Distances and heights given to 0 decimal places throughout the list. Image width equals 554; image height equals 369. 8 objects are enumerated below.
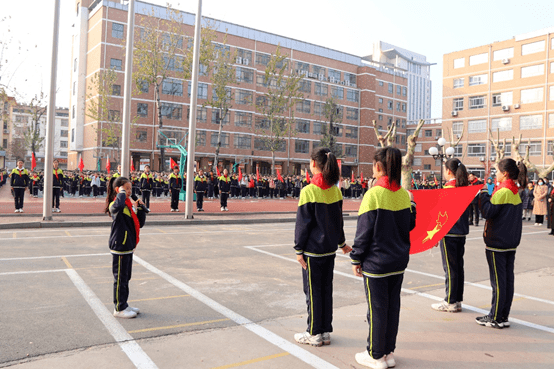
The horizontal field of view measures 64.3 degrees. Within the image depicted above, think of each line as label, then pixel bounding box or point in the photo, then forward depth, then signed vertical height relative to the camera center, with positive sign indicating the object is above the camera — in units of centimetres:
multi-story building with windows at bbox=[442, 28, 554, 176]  5253 +1202
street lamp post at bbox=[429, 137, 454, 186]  2316 +197
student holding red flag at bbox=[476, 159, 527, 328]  517 -55
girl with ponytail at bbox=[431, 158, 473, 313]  569 -82
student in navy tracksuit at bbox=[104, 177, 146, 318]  525 -78
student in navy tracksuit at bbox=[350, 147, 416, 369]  384 -58
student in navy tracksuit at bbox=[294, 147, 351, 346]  434 -57
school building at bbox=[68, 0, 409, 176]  5253 +1152
